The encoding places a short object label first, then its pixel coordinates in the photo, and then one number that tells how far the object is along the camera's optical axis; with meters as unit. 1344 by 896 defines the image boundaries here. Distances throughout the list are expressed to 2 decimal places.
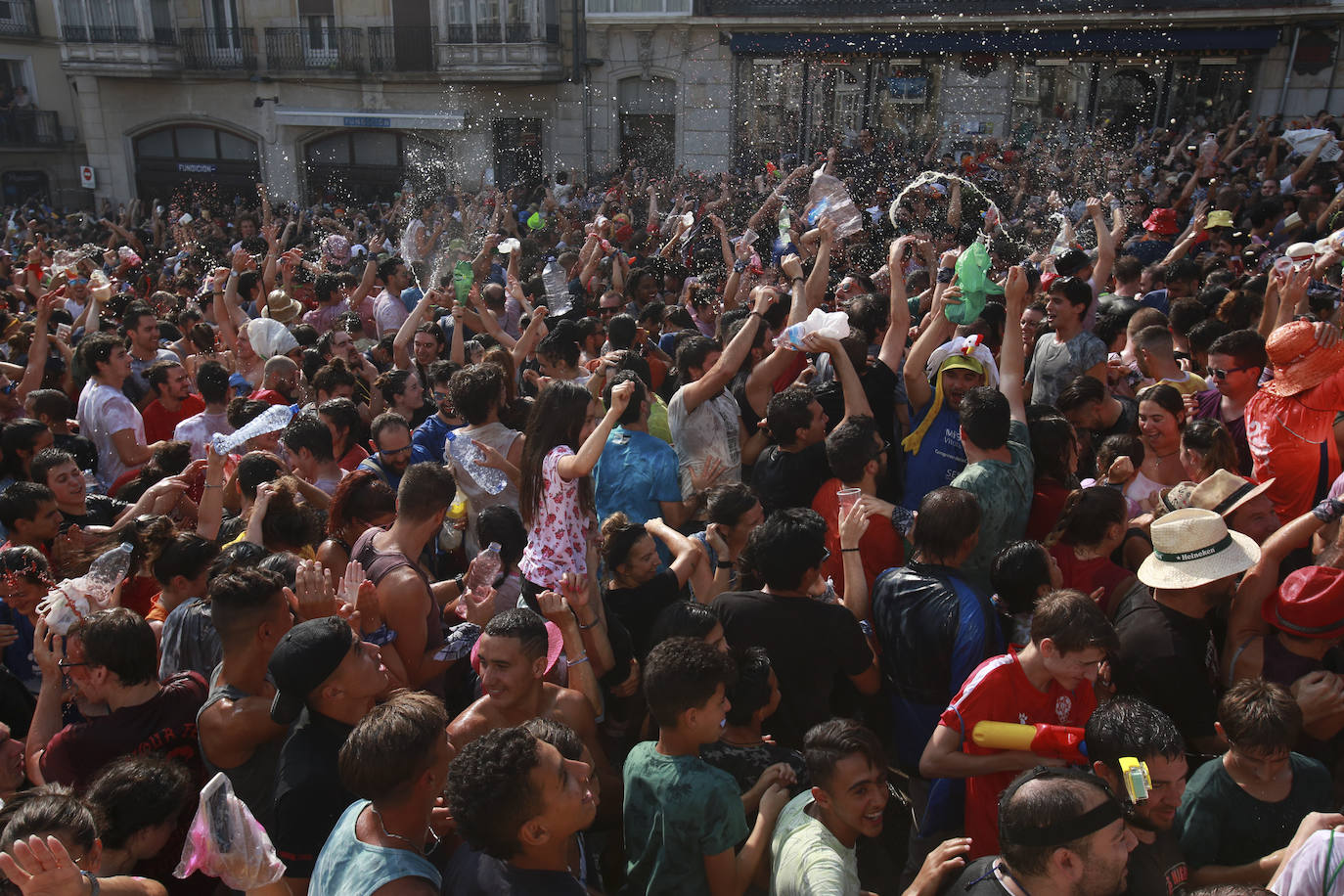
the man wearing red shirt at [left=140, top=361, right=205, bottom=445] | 5.54
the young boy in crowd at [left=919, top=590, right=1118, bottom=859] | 2.57
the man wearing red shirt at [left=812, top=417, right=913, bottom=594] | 3.64
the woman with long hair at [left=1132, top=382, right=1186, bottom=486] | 3.82
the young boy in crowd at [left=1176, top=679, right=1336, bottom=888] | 2.43
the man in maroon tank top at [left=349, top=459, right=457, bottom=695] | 3.18
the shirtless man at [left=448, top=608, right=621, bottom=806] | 2.76
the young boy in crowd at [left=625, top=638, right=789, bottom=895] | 2.49
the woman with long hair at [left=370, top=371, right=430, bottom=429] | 5.45
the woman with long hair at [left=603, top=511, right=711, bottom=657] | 3.43
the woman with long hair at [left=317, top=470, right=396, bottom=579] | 3.70
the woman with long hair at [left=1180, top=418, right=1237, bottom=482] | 3.59
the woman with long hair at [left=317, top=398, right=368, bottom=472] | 4.64
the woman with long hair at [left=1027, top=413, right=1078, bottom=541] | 3.75
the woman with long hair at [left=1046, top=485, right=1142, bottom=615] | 3.23
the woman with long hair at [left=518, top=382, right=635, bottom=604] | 3.63
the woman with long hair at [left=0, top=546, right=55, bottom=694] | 3.35
